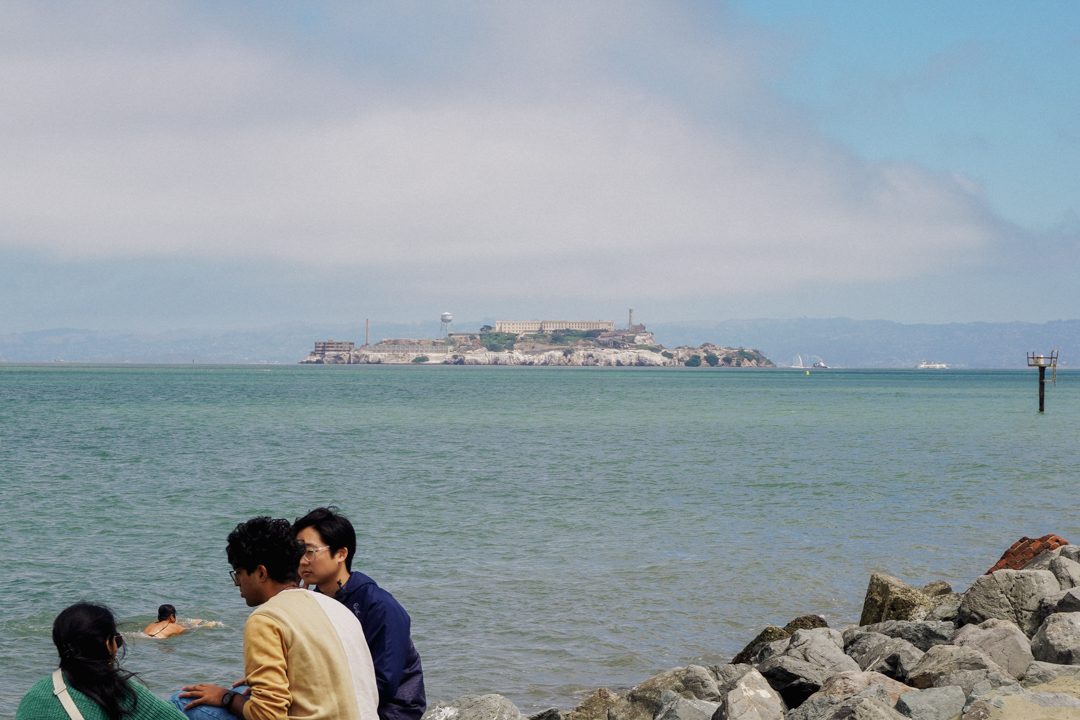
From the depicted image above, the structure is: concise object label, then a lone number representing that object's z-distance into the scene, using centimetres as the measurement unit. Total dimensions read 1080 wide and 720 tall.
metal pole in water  6378
